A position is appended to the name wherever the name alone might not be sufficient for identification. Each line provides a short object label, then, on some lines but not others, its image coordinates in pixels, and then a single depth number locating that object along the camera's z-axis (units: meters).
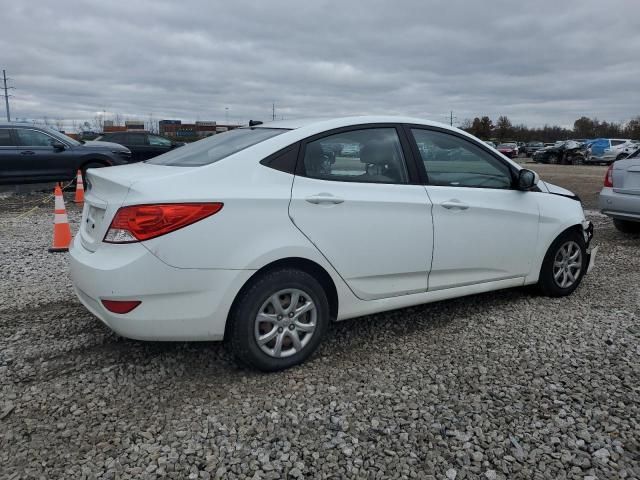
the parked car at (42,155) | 11.14
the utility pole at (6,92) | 66.88
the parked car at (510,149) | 40.50
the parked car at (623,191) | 7.20
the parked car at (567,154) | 32.16
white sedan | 2.85
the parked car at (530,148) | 44.70
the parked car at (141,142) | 17.48
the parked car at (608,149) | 31.20
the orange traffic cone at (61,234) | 6.42
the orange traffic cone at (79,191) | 10.56
